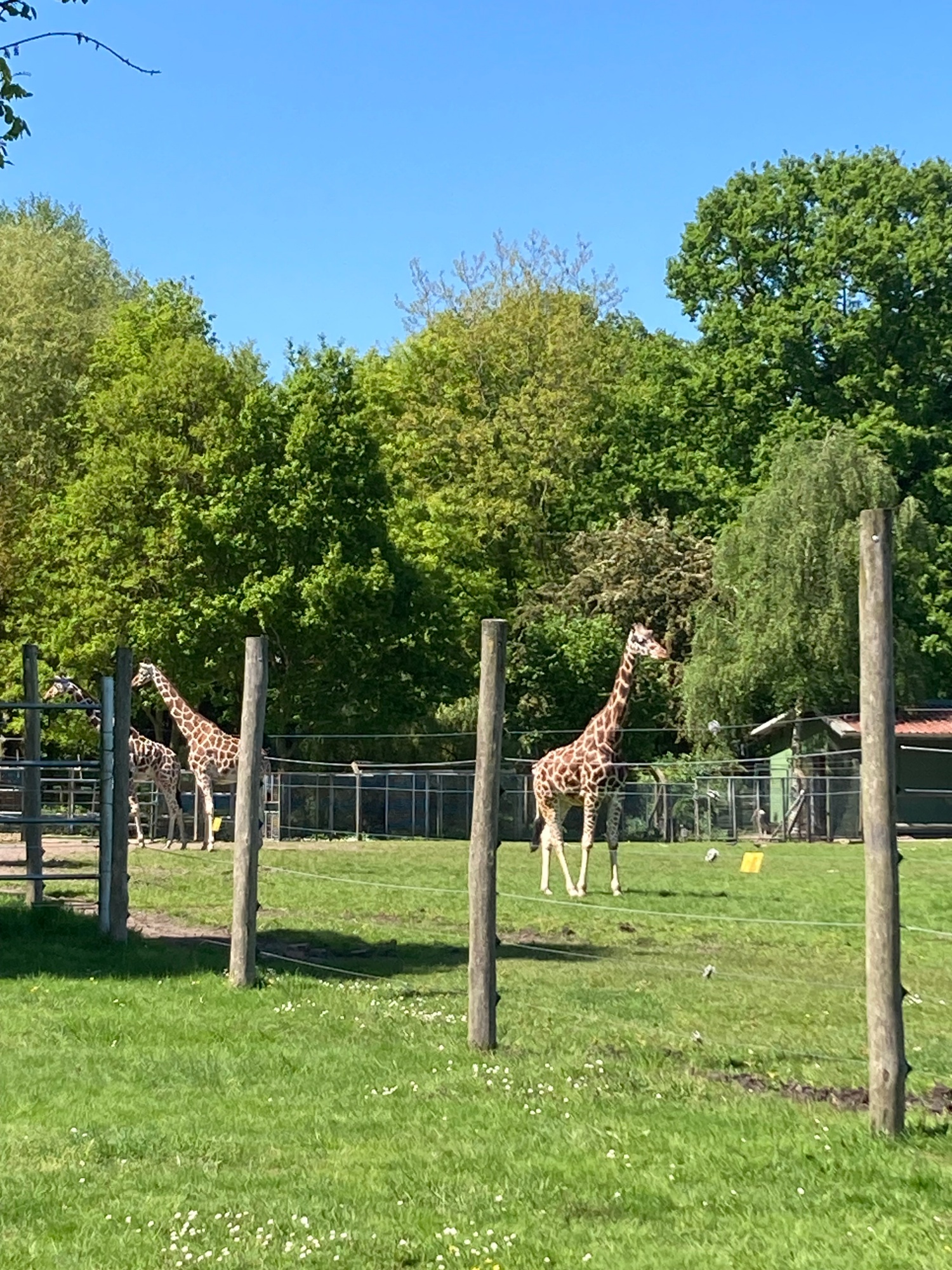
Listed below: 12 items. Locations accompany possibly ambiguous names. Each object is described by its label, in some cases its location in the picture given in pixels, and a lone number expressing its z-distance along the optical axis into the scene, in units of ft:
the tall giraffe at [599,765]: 71.10
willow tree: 135.85
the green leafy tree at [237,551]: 129.70
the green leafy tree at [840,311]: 153.17
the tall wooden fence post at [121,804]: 43.70
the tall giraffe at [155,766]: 99.66
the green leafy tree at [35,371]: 149.69
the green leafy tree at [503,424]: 170.09
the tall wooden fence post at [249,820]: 36.63
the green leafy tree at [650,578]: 155.74
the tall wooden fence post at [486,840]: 29.40
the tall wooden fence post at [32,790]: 51.08
